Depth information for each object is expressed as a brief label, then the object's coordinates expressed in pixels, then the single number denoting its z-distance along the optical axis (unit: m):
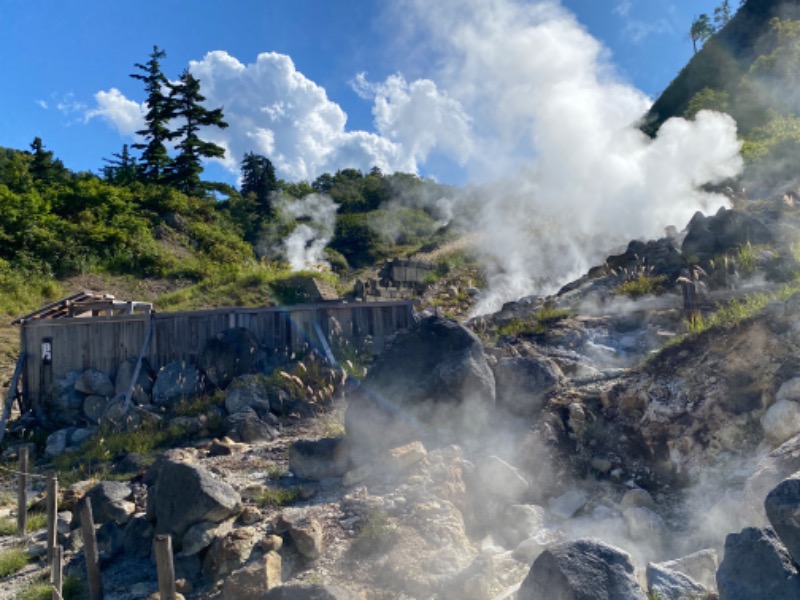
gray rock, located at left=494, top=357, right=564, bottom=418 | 7.67
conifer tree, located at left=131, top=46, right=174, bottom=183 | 28.28
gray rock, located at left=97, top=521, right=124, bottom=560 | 6.52
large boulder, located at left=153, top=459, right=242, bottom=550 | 6.07
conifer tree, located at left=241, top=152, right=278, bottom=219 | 34.06
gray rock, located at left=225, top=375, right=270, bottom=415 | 10.11
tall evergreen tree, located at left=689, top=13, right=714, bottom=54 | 49.97
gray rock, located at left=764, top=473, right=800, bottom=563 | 3.67
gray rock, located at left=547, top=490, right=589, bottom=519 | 6.03
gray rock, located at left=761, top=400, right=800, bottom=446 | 5.55
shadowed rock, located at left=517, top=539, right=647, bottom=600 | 4.05
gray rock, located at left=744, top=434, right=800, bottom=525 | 4.79
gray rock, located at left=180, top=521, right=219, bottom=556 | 5.88
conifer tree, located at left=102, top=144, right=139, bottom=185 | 27.36
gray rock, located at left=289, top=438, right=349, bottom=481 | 7.33
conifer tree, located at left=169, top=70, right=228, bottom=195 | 28.44
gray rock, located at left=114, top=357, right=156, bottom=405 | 11.60
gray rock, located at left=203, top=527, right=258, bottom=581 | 5.62
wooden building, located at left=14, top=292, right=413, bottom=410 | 11.91
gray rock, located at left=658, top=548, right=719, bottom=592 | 4.54
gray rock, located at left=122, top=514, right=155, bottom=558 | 6.46
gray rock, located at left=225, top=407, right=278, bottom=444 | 9.35
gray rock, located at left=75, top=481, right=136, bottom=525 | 7.05
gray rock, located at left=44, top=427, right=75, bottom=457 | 10.54
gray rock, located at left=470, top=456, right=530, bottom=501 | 6.29
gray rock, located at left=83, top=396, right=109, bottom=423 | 11.61
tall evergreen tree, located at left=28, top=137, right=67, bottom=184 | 27.38
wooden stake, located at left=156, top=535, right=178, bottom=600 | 4.30
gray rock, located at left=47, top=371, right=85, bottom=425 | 11.82
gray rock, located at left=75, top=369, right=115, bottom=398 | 11.83
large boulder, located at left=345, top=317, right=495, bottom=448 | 7.49
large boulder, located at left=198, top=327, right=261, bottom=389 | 11.37
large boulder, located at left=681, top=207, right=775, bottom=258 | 12.20
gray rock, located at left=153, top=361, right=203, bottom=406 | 11.26
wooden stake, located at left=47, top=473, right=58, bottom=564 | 6.29
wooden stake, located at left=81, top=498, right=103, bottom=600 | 5.56
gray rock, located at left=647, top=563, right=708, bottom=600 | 4.25
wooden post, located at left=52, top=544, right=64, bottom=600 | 5.44
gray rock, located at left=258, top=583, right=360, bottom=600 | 4.56
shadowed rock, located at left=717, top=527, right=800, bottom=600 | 3.71
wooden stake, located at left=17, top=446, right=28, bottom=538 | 7.45
